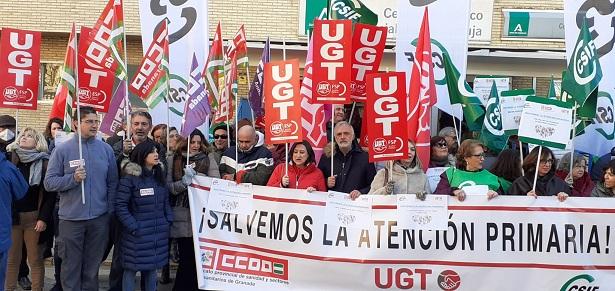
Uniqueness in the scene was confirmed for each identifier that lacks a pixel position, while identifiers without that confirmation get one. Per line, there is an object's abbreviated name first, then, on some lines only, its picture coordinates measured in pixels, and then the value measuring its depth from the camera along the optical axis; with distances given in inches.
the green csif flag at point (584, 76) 272.5
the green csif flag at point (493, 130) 339.3
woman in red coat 259.8
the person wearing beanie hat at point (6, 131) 270.8
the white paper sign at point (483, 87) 457.4
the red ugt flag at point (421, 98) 266.5
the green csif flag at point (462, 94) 338.0
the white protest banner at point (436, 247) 240.7
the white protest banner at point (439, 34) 359.9
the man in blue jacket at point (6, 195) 244.5
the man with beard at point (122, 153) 271.7
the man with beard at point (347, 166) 265.1
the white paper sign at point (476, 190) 246.2
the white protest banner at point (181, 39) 366.9
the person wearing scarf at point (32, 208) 278.5
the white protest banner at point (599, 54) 320.5
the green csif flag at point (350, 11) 353.4
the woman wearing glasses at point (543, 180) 252.1
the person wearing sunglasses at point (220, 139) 327.6
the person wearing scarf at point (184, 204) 279.3
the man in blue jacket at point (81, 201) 255.3
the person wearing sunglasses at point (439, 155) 295.4
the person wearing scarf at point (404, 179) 248.1
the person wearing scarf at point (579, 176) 279.5
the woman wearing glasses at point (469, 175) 250.7
